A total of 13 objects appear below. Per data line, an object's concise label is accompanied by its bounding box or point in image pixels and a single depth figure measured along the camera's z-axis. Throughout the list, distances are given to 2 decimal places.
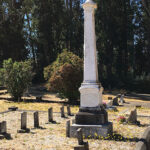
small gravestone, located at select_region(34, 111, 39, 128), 10.20
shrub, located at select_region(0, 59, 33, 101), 21.84
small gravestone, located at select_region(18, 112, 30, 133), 9.30
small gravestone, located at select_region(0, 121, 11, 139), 8.49
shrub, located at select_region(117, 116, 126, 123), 11.01
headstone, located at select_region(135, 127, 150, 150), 5.64
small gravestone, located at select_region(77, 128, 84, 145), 6.45
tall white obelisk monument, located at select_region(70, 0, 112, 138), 8.30
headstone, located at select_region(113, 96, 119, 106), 19.91
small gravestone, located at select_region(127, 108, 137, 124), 10.80
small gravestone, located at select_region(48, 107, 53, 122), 11.51
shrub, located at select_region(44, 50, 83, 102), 19.59
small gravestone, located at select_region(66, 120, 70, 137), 8.45
